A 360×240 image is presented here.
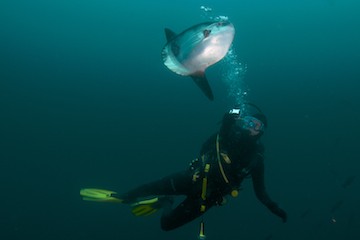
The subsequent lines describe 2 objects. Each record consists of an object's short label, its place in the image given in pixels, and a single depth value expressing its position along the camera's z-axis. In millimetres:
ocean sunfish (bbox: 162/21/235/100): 2111
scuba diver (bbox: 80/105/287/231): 4551
